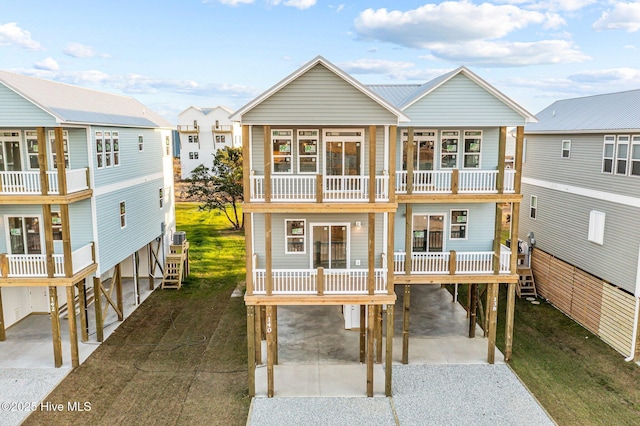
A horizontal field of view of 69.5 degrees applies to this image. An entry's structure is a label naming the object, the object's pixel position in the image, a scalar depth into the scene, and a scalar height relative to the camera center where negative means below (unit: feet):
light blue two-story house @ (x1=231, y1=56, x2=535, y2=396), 45.06 -4.34
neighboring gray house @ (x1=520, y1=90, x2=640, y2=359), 56.75 -8.52
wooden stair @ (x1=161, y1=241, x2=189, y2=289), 83.22 -20.79
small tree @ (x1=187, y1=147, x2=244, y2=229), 124.06 -6.97
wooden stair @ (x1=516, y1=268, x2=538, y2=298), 77.41 -22.50
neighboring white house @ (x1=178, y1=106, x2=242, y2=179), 219.61 +9.66
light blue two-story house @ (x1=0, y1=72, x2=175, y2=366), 50.45 -4.58
